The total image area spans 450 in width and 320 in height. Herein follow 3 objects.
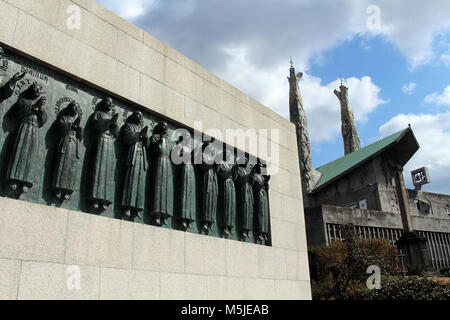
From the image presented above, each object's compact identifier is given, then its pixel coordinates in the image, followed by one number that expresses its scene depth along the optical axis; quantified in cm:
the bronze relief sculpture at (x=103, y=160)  566
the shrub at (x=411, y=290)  1395
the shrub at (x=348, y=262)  1800
